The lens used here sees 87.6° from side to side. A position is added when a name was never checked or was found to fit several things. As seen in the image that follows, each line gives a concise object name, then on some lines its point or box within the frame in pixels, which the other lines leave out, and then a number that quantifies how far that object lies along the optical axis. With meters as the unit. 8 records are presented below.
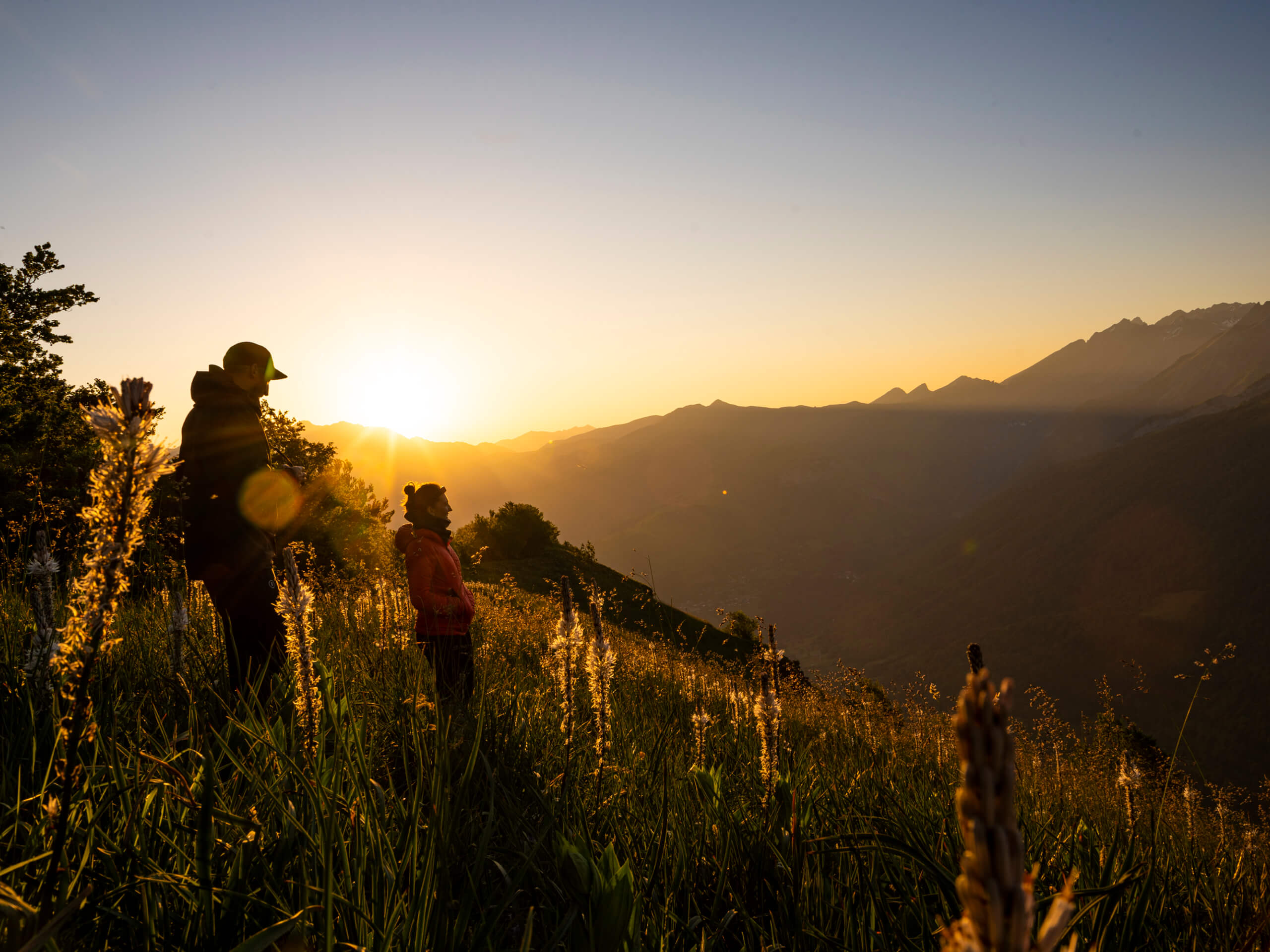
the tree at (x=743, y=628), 46.41
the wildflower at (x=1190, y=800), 4.51
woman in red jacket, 5.75
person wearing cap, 4.38
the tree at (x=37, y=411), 9.53
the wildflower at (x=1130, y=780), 2.82
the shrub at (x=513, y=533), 55.50
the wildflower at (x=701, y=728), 2.94
